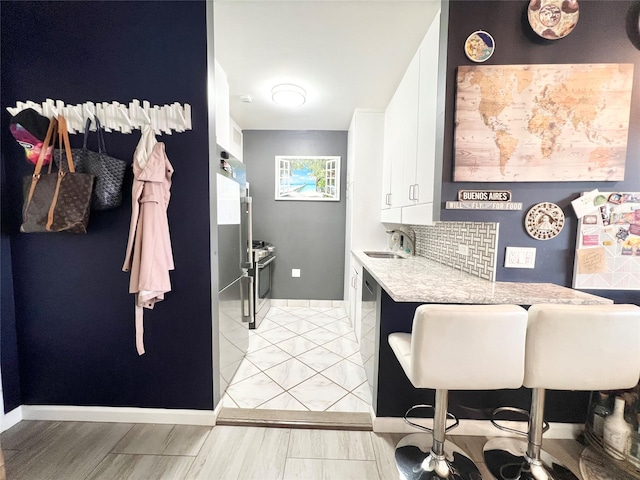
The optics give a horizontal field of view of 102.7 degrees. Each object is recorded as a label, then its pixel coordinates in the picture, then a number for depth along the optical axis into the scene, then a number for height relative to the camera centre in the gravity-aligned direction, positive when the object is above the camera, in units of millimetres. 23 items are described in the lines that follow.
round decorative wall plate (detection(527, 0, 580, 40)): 1385 +1132
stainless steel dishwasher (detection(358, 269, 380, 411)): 1639 -769
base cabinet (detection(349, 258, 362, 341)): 2533 -794
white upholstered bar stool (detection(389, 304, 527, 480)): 1076 -515
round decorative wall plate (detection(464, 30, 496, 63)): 1436 +1014
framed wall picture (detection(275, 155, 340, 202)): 3758 +672
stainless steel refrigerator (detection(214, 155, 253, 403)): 1761 -369
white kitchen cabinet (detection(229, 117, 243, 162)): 3090 +1102
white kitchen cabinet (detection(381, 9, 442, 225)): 1607 +661
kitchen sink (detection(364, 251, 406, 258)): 2889 -337
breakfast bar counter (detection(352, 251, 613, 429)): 1478 -946
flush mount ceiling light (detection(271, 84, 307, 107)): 2494 +1297
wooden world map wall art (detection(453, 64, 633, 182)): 1390 +583
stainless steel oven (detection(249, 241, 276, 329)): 2979 -702
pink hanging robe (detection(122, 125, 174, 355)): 1355 -25
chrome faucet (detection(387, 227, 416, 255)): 2756 -179
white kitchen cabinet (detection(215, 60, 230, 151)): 1849 +860
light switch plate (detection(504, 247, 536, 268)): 1521 -180
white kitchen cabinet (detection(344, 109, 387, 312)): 3057 +544
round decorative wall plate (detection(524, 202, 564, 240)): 1479 +37
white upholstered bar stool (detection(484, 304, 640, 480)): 1080 -513
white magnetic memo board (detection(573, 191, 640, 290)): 1445 -78
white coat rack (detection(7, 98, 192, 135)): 1461 +613
